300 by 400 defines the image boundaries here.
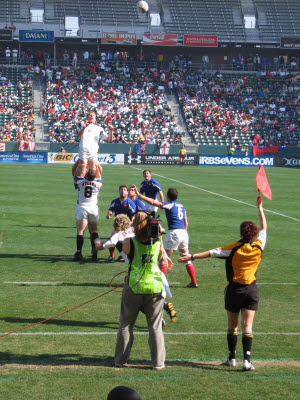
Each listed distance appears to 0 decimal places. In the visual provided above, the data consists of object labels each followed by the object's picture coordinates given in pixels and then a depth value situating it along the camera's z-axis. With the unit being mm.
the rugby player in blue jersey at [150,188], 17062
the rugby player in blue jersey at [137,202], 14559
